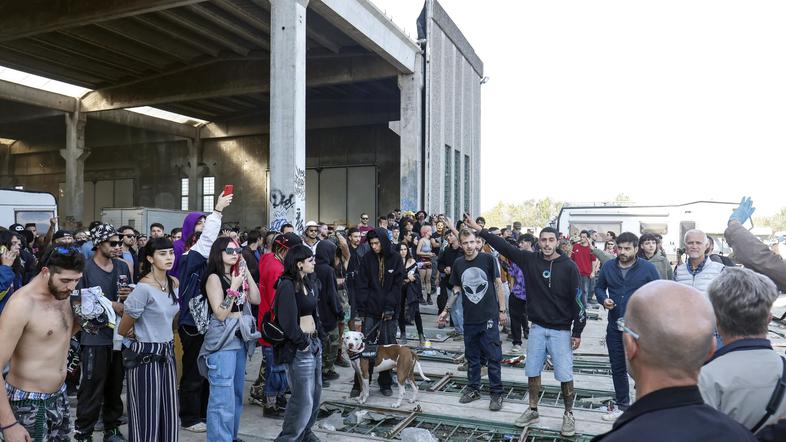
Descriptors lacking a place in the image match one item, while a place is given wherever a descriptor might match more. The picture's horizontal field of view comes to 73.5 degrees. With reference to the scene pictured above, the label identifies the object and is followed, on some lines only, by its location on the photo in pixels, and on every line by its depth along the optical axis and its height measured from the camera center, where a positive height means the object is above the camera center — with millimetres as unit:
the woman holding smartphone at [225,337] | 4094 -896
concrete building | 16016 +5583
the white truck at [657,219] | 19438 +181
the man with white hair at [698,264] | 5320 -407
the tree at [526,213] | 90812 +2069
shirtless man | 2896 -678
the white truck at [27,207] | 13172 +423
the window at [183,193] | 32594 +1878
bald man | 1365 -411
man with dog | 6473 -832
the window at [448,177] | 22867 +2053
